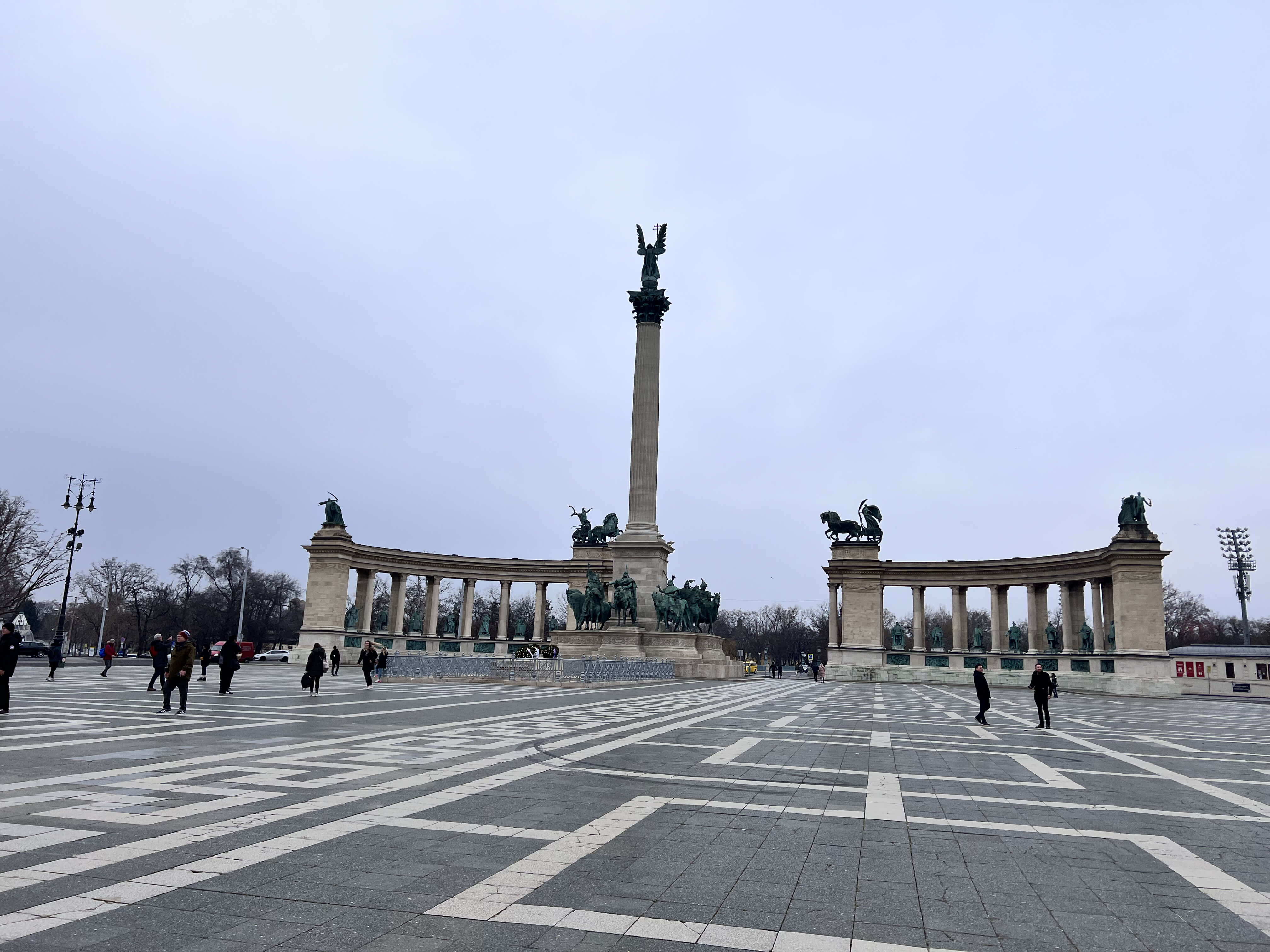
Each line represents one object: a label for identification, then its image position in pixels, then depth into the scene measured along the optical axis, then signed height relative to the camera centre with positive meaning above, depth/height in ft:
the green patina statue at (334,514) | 257.55 +31.34
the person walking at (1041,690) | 75.00 -5.02
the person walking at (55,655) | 109.70 -6.43
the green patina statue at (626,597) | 164.55 +5.24
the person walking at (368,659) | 110.63 -5.71
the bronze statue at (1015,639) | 228.22 -1.63
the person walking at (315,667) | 87.97 -5.41
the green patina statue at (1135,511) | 200.34 +29.84
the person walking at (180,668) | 63.57 -4.27
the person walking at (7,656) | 60.13 -3.50
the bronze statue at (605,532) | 253.85 +28.85
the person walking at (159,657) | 73.56 -4.03
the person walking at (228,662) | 87.51 -5.14
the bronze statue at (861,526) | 256.93 +31.60
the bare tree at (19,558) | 155.33 +9.71
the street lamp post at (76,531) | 153.89 +14.30
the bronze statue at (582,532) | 282.15 +30.62
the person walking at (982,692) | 79.10 -5.68
